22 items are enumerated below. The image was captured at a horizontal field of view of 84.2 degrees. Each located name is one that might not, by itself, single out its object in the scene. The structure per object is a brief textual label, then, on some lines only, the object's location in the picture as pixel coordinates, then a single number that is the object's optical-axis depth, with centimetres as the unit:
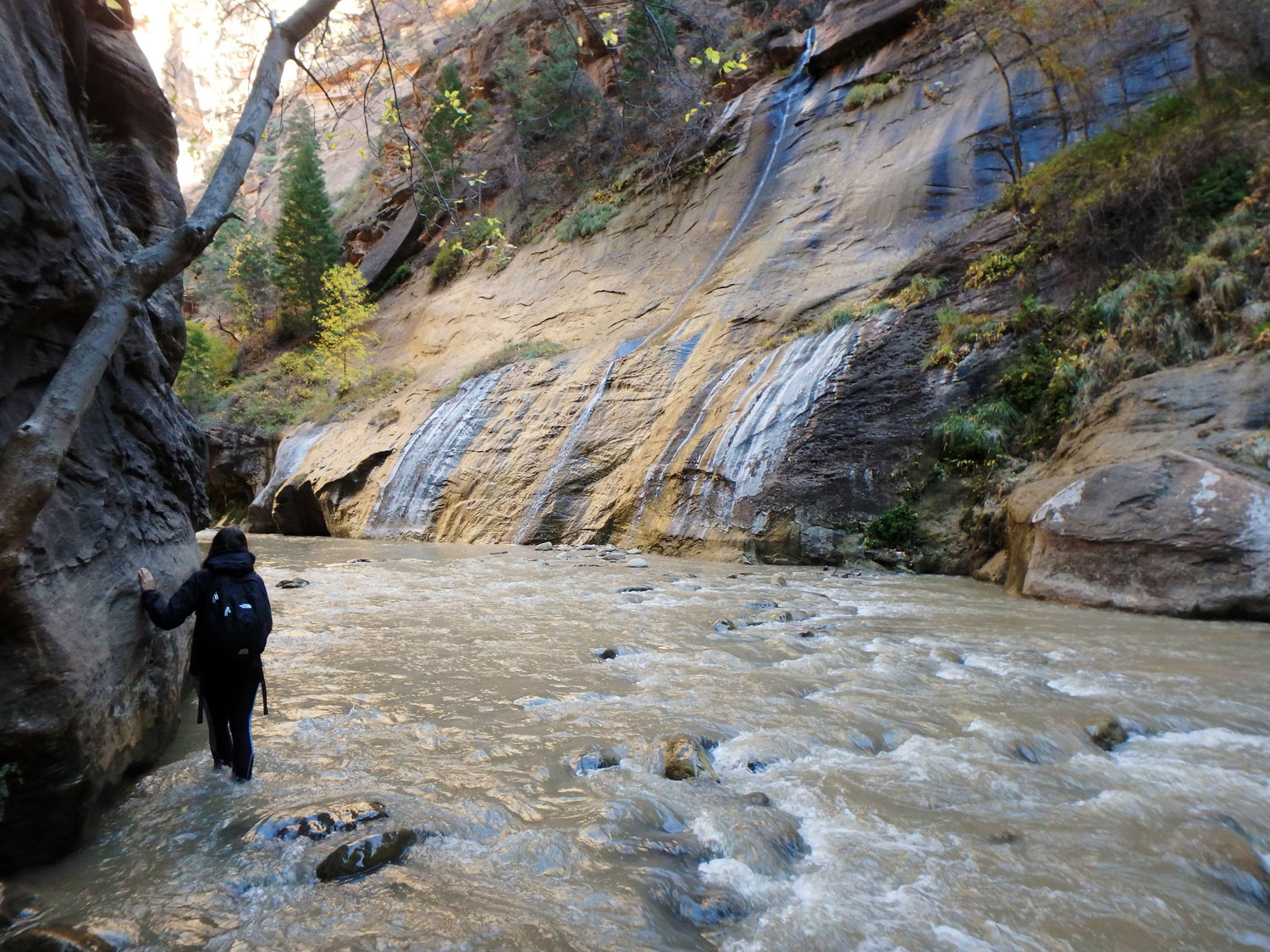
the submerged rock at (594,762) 332
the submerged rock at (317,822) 267
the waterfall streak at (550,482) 1442
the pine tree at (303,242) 3022
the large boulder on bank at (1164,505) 614
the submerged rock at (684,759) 321
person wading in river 320
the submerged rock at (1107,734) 350
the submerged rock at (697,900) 224
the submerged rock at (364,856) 242
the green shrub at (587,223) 2262
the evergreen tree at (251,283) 3253
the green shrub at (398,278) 2981
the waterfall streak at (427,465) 1636
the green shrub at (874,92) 1873
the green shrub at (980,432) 999
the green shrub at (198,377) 2650
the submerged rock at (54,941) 193
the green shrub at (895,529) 1030
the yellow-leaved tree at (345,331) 2490
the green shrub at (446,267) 2692
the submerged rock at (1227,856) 231
